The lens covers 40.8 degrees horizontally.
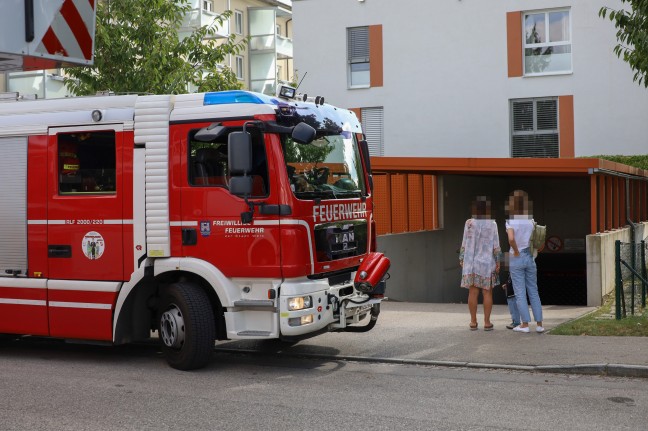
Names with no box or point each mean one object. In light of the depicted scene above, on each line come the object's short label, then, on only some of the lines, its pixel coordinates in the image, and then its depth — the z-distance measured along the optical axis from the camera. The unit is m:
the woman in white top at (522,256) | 10.81
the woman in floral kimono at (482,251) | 10.93
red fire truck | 8.60
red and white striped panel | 3.33
